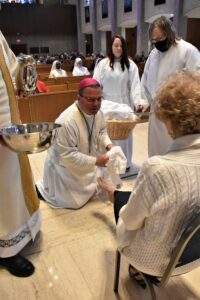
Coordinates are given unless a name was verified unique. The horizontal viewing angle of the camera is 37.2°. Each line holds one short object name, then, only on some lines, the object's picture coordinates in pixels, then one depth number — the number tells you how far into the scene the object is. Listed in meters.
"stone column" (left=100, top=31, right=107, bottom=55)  18.58
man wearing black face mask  2.67
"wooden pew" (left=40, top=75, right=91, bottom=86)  6.60
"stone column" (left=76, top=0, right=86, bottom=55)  20.69
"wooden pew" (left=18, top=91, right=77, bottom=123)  5.00
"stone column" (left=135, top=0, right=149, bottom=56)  13.76
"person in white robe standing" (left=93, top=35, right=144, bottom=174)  3.24
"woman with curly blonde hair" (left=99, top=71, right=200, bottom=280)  1.07
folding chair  1.06
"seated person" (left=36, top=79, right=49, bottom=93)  4.98
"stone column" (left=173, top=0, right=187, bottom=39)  11.59
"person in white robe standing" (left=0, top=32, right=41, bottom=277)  1.71
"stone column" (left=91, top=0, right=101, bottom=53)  18.12
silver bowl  1.35
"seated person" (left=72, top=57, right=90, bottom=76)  8.55
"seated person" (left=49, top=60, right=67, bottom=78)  7.96
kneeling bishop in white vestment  2.30
